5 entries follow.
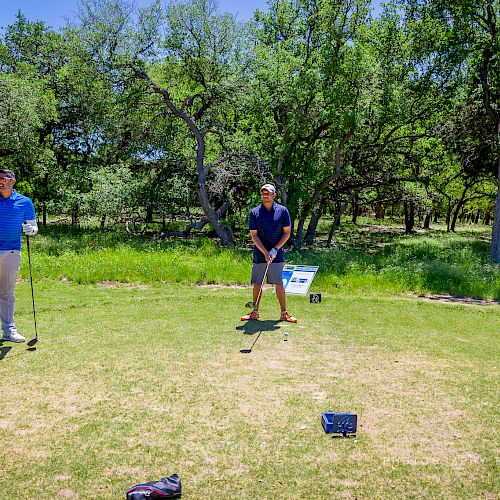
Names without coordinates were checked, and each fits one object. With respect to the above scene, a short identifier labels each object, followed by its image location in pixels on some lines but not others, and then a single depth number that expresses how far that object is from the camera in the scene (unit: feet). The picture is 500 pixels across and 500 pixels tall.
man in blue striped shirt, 20.17
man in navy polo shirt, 24.49
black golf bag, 9.87
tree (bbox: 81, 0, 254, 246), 58.90
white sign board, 30.30
